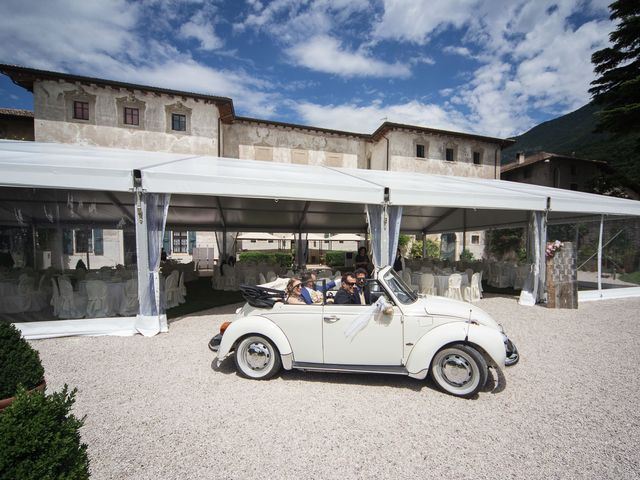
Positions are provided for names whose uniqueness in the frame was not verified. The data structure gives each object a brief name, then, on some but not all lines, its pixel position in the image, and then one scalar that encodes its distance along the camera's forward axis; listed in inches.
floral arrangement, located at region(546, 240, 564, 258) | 314.7
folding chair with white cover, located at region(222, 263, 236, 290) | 431.2
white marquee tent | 226.2
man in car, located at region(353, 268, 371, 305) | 152.9
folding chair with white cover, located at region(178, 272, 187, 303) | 348.2
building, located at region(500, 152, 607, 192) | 1106.5
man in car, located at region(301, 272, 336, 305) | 159.2
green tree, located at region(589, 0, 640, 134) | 733.9
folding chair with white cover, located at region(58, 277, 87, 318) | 265.4
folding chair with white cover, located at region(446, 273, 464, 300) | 341.1
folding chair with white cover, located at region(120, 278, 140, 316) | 277.1
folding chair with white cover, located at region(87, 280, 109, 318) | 264.5
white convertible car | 139.6
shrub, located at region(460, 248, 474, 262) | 928.3
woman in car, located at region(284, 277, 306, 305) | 155.5
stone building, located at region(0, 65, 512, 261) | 637.9
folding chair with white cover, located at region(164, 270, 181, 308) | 321.4
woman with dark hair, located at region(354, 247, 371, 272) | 411.5
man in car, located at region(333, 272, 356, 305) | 153.4
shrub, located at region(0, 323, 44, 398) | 91.7
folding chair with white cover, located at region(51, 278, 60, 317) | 268.7
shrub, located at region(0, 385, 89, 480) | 53.2
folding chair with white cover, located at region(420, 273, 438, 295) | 342.3
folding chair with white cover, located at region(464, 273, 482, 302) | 357.1
